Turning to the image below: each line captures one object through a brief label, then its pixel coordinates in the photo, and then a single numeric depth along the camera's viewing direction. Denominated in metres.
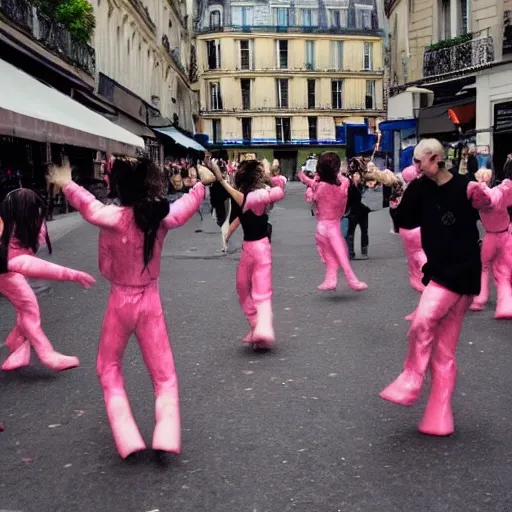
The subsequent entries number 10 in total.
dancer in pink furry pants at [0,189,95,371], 6.46
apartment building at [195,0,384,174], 72.50
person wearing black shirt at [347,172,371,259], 13.64
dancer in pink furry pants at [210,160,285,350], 7.14
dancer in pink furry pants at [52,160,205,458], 4.40
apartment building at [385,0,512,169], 23.36
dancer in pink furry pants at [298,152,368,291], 10.08
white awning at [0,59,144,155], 11.35
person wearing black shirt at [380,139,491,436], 4.81
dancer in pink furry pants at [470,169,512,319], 8.44
